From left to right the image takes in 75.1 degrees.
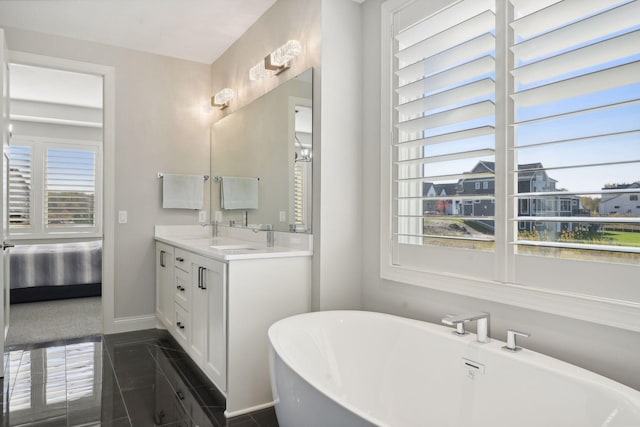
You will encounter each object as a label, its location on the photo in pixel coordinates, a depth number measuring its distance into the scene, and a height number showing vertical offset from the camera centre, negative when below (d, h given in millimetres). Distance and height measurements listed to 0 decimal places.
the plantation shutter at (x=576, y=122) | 1432 +358
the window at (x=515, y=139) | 1477 +333
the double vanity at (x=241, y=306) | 2297 -543
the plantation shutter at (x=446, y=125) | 1920 +459
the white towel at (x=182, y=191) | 3904 +218
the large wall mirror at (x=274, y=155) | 2674 +448
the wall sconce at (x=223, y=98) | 3719 +1069
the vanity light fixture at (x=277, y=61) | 2721 +1078
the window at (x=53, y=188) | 6074 +382
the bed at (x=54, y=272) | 4887 -707
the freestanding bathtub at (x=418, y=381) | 1338 -646
